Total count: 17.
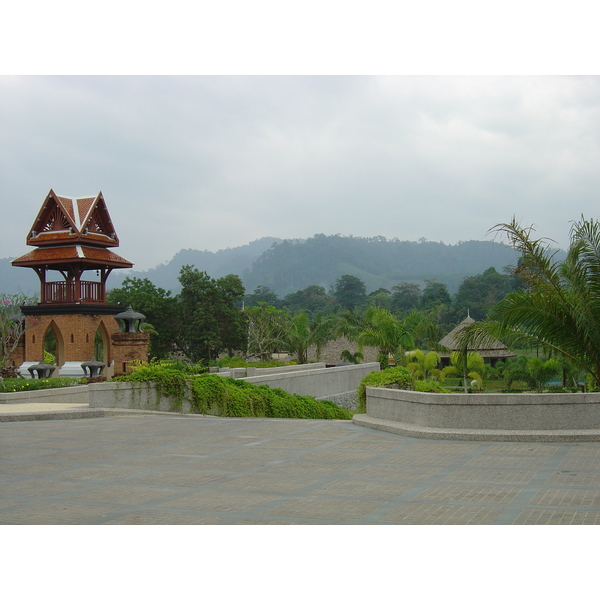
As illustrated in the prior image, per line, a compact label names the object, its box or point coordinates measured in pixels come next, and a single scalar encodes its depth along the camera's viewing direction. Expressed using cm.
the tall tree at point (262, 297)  11062
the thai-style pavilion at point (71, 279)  2748
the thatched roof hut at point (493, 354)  4847
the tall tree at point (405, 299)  11062
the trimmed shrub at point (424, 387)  1350
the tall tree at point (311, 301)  11431
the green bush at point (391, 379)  1323
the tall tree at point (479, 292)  8700
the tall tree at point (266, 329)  4556
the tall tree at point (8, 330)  2698
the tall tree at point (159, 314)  4612
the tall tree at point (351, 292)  12431
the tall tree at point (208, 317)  4525
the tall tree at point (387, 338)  3441
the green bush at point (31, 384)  1991
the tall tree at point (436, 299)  8938
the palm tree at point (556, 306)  1148
